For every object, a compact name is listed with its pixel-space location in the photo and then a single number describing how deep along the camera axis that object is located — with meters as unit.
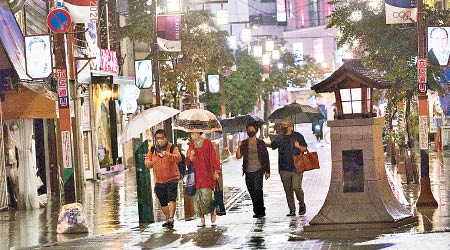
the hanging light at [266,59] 73.81
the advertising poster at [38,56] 23.61
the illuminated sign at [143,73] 39.75
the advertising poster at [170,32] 33.44
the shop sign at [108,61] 39.50
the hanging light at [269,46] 72.19
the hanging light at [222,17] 56.16
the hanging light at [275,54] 75.14
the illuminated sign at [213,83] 62.50
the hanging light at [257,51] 73.12
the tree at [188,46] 43.42
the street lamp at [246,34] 67.44
